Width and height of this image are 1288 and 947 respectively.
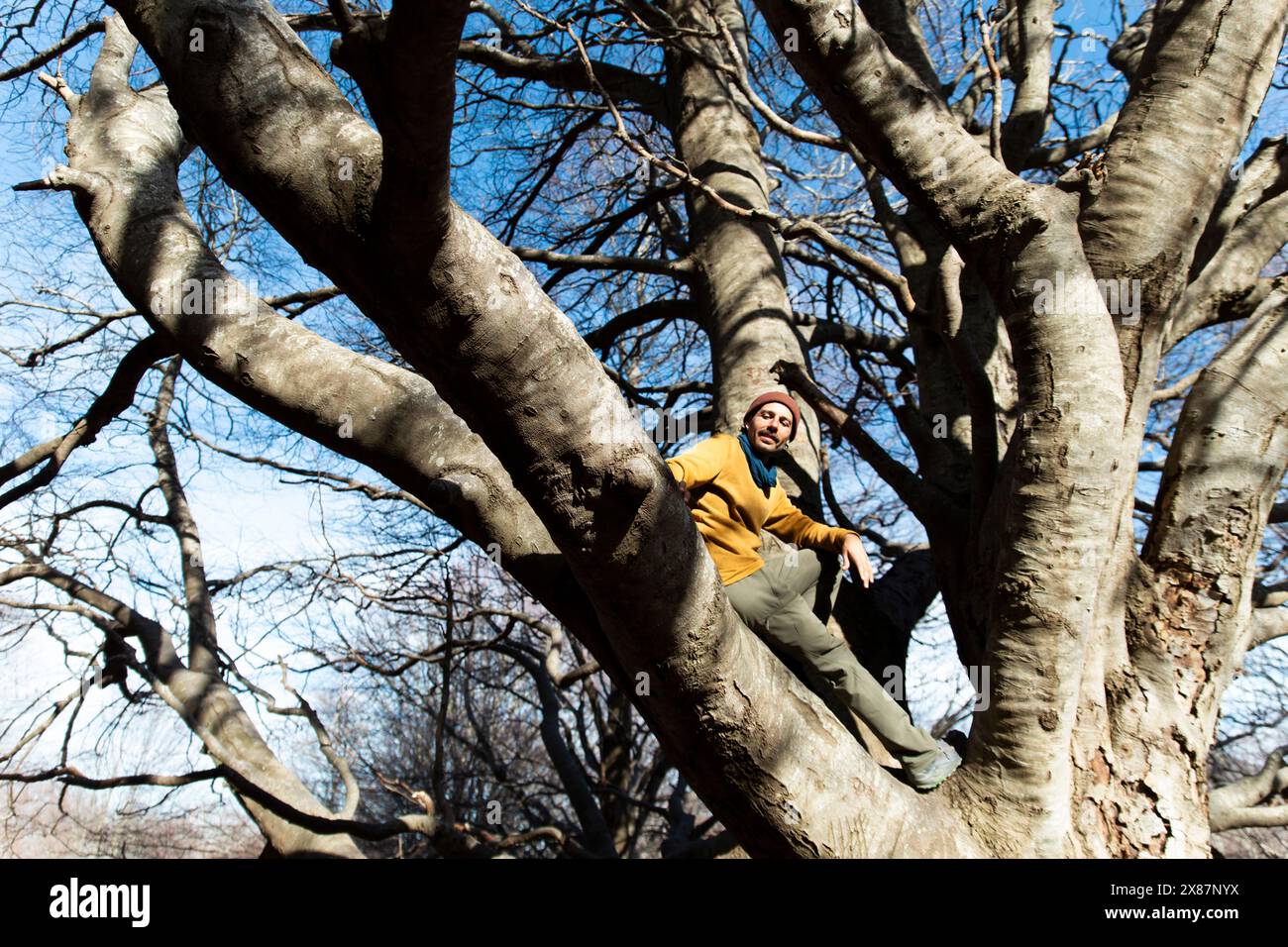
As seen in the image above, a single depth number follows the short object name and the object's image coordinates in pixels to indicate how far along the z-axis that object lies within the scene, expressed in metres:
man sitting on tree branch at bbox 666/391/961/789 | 2.84
